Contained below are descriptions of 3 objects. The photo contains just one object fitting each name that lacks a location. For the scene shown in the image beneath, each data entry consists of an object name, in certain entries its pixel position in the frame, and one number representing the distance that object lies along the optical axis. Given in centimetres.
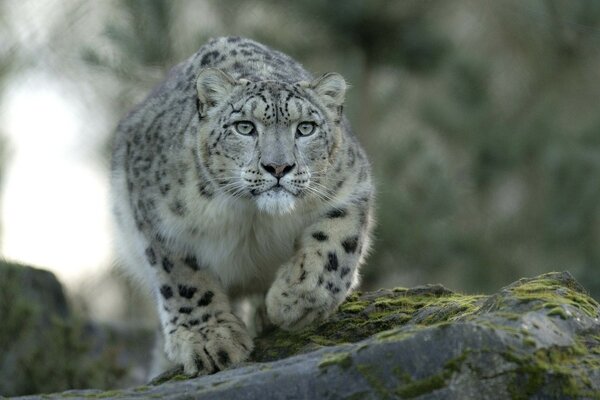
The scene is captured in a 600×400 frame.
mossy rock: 974
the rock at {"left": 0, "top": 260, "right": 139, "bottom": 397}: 2119
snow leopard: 1381
